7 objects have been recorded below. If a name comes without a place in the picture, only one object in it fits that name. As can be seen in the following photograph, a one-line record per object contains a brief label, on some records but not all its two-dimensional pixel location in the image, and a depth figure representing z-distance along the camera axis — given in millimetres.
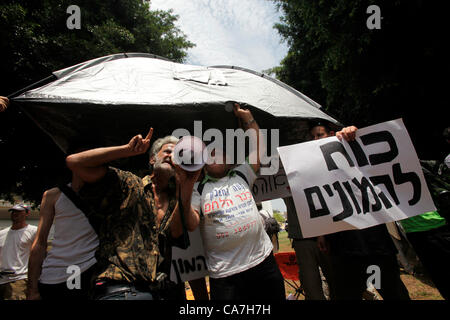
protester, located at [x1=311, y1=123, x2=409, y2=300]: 1787
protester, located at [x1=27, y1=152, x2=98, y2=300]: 1507
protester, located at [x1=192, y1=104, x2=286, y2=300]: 1627
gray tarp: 1776
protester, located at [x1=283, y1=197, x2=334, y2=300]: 2631
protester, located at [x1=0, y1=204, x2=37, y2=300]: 4383
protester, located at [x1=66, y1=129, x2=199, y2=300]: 1181
